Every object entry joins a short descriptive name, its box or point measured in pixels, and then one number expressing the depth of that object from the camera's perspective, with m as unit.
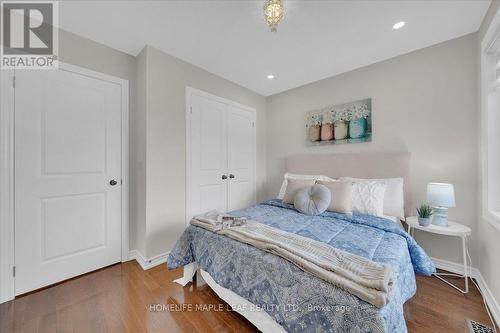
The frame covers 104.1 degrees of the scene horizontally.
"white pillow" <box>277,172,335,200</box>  2.58
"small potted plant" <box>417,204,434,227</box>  1.85
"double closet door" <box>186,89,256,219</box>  2.61
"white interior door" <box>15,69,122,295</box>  1.71
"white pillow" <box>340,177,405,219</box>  2.10
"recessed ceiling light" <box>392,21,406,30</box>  1.80
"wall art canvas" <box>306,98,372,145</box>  2.59
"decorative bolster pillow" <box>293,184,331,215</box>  2.03
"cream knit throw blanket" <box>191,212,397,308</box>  0.88
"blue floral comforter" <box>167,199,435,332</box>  0.88
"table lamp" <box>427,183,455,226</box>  1.78
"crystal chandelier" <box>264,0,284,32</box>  1.31
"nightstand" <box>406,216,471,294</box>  1.71
